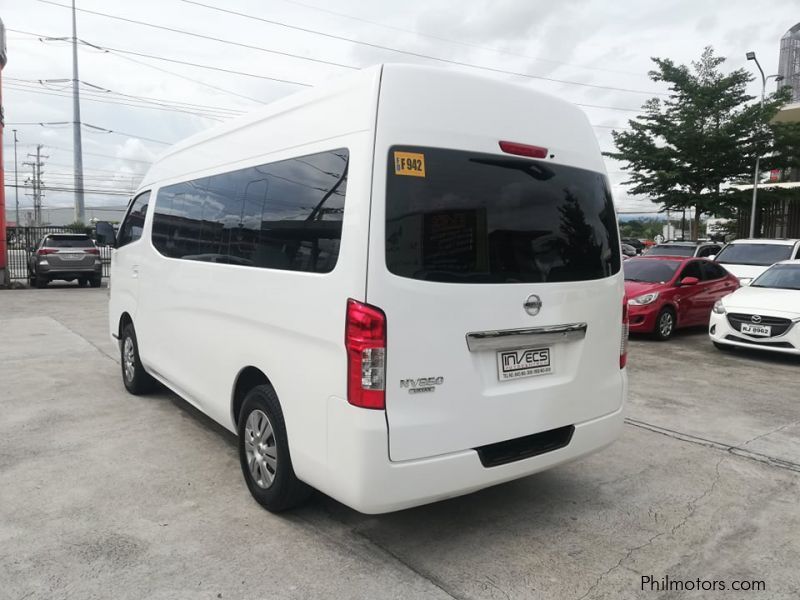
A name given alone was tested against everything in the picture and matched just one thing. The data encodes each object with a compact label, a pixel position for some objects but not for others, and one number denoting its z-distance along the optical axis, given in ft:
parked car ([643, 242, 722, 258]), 57.88
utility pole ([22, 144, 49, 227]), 237.66
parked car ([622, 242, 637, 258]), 90.83
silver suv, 59.26
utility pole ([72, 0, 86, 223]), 136.56
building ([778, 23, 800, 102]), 128.38
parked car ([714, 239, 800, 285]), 45.37
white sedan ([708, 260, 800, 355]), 27.25
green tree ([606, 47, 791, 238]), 81.76
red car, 33.58
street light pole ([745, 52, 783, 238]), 82.87
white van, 9.23
